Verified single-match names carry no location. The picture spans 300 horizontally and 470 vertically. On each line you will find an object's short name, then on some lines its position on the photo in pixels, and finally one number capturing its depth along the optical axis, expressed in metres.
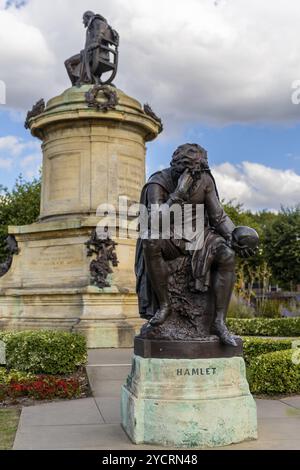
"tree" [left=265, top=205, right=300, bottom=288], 44.94
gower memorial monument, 15.41
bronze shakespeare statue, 18.17
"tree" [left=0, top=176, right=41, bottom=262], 37.47
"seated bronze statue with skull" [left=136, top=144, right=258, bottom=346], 6.39
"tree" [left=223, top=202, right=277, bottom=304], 45.34
